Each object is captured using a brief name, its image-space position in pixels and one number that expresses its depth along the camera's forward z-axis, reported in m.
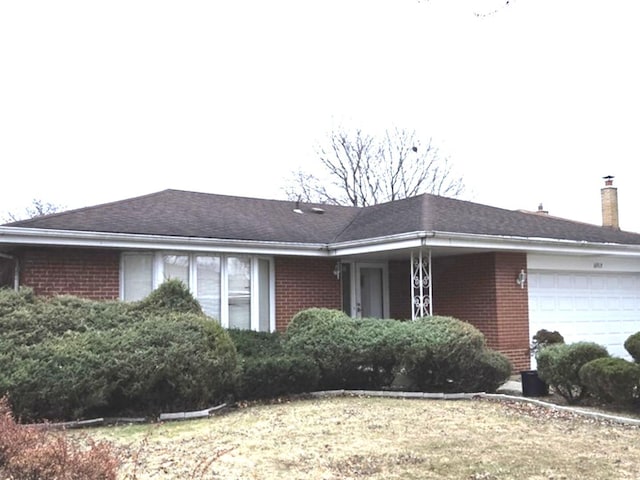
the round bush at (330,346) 10.92
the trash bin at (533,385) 10.73
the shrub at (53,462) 3.90
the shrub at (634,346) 9.83
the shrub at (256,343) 11.10
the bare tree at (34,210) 38.84
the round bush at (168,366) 8.76
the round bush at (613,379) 9.07
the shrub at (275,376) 10.13
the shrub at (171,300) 10.41
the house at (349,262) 11.99
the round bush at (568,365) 9.88
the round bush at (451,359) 10.59
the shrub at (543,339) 13.82
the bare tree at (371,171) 39.78
